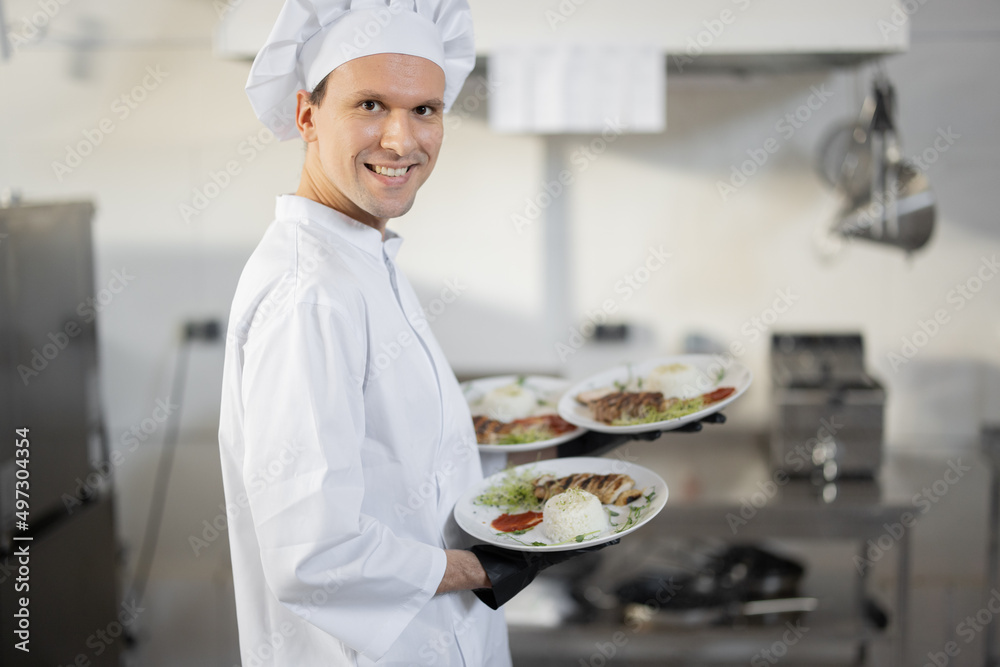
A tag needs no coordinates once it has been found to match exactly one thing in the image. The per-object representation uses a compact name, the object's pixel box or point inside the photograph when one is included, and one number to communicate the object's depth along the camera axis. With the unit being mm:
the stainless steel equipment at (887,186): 1898
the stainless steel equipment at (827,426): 1971
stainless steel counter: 1829
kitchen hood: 1770
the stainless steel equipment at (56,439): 1693
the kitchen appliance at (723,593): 1880
